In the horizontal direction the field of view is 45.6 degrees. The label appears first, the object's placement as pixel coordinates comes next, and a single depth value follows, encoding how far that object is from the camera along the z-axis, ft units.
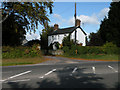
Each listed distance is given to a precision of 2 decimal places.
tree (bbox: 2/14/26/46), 74.70
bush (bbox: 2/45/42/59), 71.10
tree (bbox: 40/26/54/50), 149.26
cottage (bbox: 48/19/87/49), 154.22
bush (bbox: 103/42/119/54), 96.53
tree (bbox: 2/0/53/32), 65.70
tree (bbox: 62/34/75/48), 110.52
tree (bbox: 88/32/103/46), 152.48
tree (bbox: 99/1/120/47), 113.19
